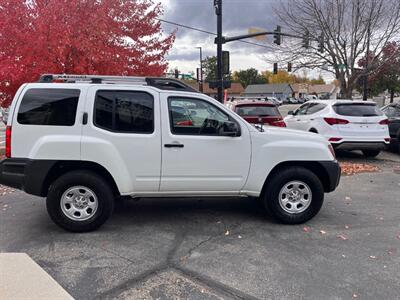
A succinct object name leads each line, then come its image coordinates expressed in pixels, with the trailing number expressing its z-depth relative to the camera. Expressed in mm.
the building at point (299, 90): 113500
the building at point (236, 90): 111188
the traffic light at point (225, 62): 16556
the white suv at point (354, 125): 9703
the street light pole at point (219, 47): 15047
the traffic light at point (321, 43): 19153
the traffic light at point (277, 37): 19556
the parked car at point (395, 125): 11344
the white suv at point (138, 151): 4773
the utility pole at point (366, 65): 18469
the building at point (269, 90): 109438
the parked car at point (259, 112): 9891
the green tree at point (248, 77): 128250
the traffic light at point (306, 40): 19312
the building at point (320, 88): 136612
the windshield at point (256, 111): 10086
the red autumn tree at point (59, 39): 8406
